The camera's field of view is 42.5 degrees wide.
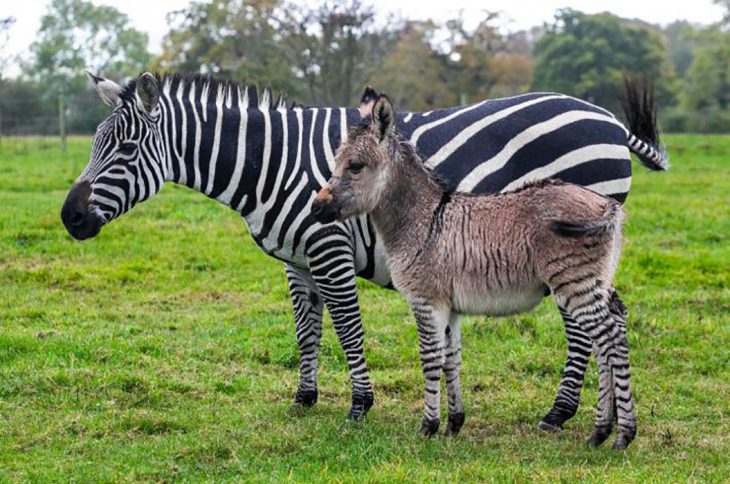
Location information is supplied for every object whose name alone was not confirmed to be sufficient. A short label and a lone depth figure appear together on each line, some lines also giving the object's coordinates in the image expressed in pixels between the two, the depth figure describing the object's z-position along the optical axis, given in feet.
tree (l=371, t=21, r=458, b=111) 125.08
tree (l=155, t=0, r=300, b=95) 101.40
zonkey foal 19.06
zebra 21.83
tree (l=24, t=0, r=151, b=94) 169.27
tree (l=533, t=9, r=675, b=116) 152.35
